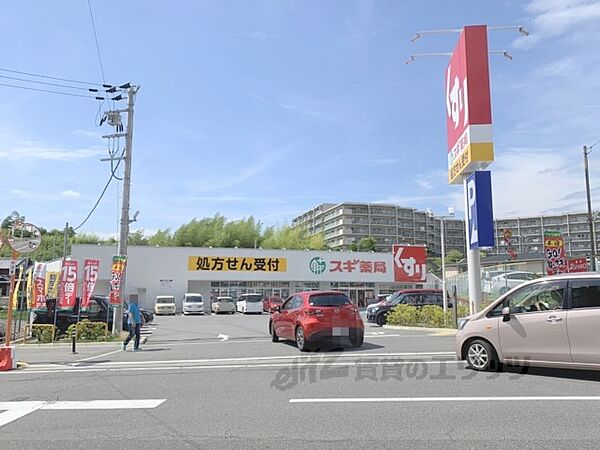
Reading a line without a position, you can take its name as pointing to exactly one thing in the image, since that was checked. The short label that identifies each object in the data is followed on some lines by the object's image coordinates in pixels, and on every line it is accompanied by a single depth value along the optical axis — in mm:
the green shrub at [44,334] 19156
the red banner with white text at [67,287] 20031
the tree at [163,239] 69688
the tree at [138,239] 75938
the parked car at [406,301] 24109
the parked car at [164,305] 41469
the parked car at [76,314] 20250
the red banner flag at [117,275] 21141
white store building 45188
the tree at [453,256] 98725
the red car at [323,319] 13266
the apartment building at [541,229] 107769
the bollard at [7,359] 11938
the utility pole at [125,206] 20672
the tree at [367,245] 103131
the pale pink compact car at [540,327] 8094
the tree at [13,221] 13828
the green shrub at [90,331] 19281
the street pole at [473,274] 16719
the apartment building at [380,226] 117938
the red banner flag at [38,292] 20891
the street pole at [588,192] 30578
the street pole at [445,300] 23284
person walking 15680
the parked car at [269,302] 41994
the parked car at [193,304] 41422
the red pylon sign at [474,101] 16344
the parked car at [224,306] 43094
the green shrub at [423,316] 20641
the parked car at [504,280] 26948
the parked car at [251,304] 42781
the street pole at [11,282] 12443
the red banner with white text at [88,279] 20870
